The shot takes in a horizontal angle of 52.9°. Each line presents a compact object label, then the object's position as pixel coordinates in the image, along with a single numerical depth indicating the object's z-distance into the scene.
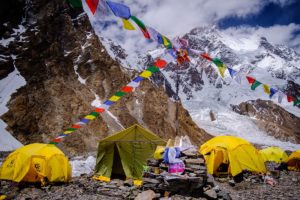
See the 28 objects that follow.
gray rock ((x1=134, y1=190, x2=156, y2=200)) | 8.69
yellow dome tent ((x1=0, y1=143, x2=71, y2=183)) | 12.55
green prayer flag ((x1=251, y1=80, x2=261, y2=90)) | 16.02
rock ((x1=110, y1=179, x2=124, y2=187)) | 12.23
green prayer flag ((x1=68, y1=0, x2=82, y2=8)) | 7.80
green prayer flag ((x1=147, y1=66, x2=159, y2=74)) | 12.17
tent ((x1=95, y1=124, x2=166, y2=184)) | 14.56
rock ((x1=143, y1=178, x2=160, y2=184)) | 9.30
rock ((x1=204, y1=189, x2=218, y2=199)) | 8.96
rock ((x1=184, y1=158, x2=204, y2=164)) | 9.64
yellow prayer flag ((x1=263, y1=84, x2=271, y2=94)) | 15.99
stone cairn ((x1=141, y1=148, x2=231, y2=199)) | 9.05
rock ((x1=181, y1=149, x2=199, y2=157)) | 9.92
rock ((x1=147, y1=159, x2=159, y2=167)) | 10.03
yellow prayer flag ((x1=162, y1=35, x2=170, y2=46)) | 12.60
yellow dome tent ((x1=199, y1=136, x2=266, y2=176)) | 14.12
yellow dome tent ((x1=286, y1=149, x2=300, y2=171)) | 17.87
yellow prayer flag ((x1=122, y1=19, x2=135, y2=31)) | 9.47
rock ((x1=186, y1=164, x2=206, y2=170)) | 9.46
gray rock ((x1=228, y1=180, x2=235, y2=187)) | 12.68
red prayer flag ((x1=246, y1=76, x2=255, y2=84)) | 16.15
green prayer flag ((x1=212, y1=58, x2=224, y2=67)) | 15.56
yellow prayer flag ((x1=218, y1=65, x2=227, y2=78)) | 15.77
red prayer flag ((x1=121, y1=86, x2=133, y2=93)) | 11.96
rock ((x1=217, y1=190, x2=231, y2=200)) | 9.12
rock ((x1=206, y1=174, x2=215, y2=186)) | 9.73
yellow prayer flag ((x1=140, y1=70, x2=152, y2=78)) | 12.12
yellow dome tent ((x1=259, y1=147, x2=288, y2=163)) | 25.91
